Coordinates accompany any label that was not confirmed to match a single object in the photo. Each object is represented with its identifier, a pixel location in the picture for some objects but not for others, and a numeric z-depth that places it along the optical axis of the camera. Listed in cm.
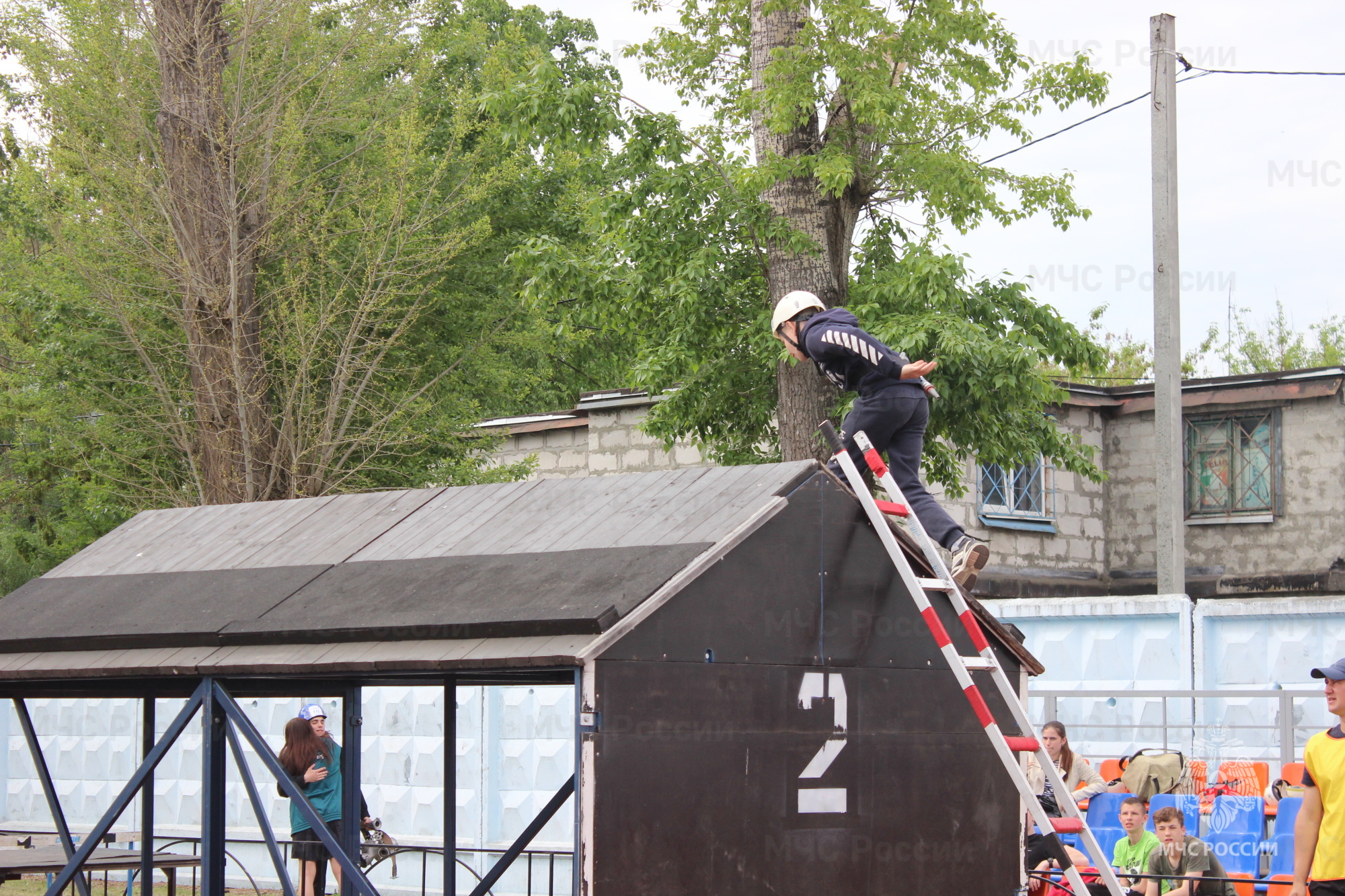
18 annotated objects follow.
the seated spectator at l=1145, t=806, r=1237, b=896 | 1841
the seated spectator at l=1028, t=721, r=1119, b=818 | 2147
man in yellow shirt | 1329
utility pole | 3247
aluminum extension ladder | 1277
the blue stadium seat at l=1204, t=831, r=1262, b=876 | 1975
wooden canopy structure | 1242
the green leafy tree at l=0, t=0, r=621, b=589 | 3581
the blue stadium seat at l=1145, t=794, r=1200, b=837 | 2042
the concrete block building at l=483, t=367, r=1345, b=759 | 4006
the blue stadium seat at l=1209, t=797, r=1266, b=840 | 1989
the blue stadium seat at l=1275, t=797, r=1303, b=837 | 1905
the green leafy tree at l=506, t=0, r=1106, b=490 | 2748
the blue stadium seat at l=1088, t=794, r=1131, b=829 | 2125
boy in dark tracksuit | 1459
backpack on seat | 2277
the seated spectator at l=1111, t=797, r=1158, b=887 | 1911
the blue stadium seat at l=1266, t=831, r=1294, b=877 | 1909
